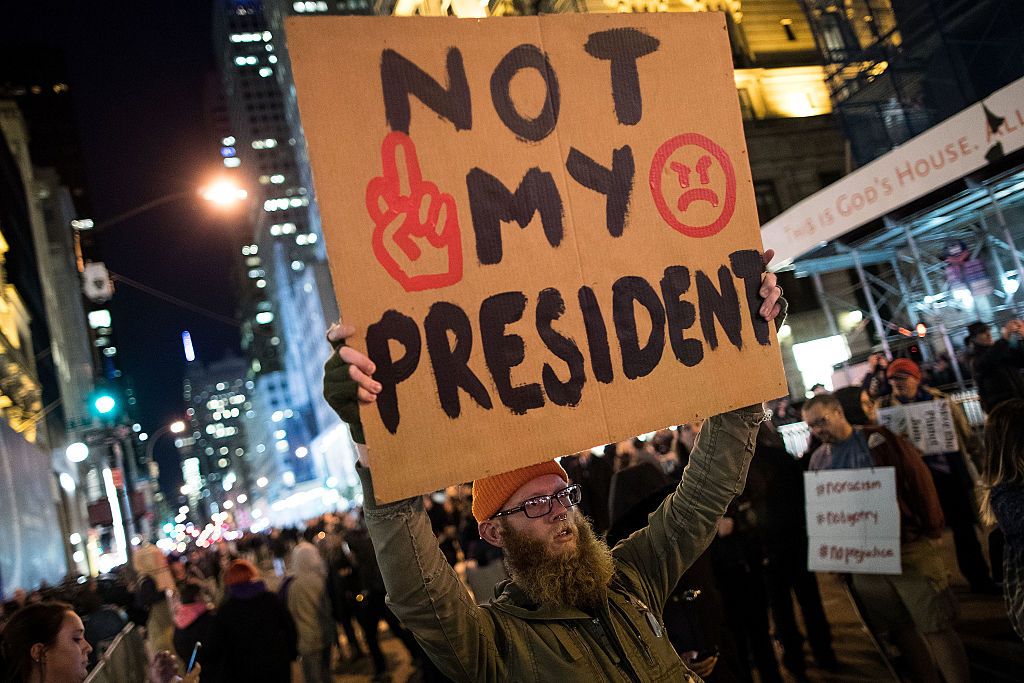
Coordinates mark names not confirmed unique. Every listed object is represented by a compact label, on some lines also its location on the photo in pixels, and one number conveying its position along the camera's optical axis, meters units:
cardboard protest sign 2.28
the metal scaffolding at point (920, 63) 15.92
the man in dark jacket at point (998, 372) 8.38
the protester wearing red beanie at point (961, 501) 7.55
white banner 11.33
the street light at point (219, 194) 12.81
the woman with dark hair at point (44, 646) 3.54
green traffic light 19.09
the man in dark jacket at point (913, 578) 5.00
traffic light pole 20.33
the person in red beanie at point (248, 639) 6.82
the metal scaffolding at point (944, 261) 14.94
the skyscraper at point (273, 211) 127.88
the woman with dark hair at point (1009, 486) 3.61
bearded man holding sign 2.22
